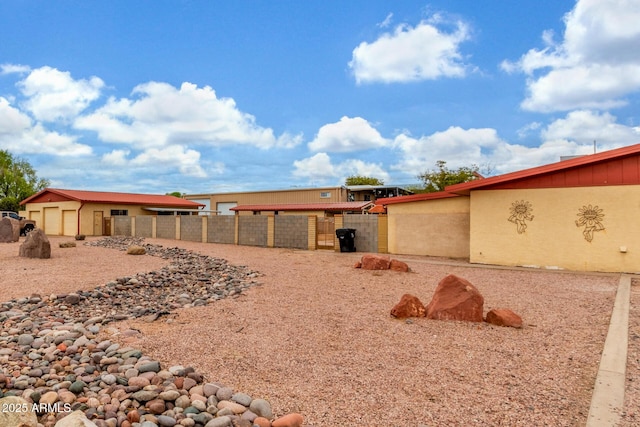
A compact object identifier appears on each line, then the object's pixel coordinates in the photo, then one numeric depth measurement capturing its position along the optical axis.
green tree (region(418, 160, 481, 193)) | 37.66
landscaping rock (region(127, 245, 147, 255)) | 16.02
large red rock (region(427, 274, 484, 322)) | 6.34
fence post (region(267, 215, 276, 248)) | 21.33
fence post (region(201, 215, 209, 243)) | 24.34
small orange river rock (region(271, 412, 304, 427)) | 3.17
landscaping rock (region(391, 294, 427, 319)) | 6.54
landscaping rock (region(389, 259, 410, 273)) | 11.97
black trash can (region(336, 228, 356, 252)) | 18.38
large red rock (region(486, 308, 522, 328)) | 6.06
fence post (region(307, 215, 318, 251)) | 19.92
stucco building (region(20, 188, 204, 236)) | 29.58
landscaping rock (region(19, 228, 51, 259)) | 13.66
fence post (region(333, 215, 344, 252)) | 19.17
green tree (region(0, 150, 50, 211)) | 50.25
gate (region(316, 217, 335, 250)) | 20.03
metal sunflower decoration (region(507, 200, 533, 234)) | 13.20
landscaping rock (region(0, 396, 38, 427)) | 2.85
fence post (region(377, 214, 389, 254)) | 18.66
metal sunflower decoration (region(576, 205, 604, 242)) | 12.09
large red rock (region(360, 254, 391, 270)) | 12.16
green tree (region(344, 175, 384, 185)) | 57.44
